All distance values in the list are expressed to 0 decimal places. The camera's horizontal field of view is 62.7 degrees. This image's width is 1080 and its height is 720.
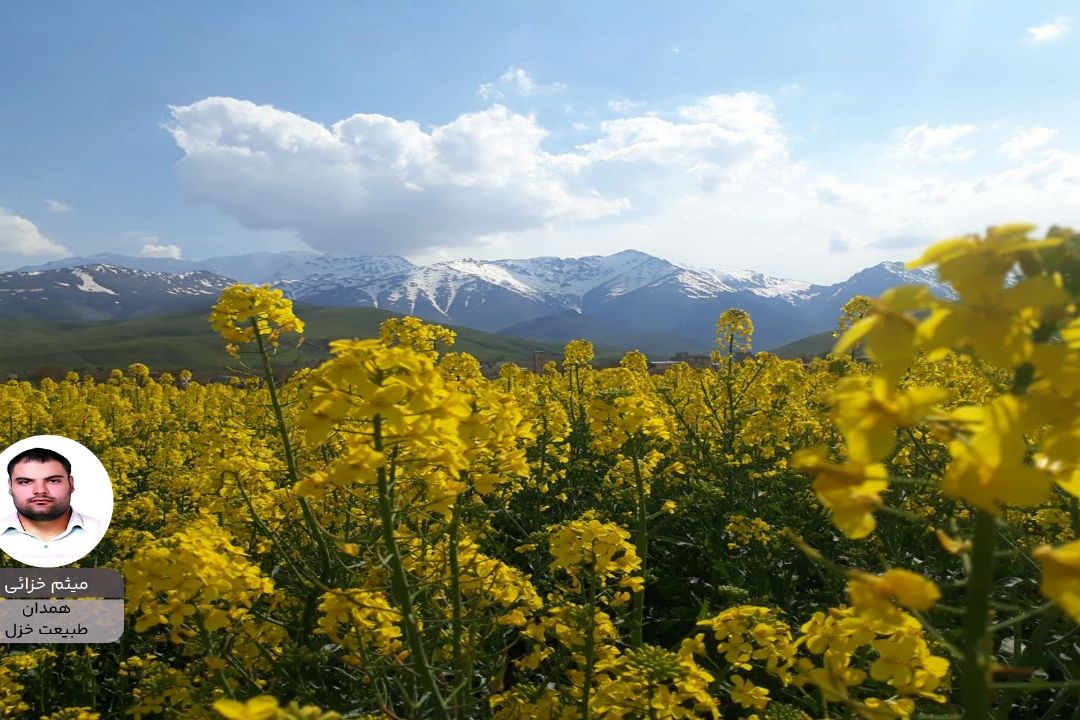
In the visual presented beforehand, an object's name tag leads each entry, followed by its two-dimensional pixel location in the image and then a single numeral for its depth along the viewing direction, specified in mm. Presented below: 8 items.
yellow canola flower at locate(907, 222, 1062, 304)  245
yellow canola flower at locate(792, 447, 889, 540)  266
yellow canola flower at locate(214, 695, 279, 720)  268
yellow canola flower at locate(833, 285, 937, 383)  256
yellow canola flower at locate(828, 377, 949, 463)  255
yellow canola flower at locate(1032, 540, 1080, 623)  238
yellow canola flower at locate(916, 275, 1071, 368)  238
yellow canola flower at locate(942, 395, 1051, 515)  238
